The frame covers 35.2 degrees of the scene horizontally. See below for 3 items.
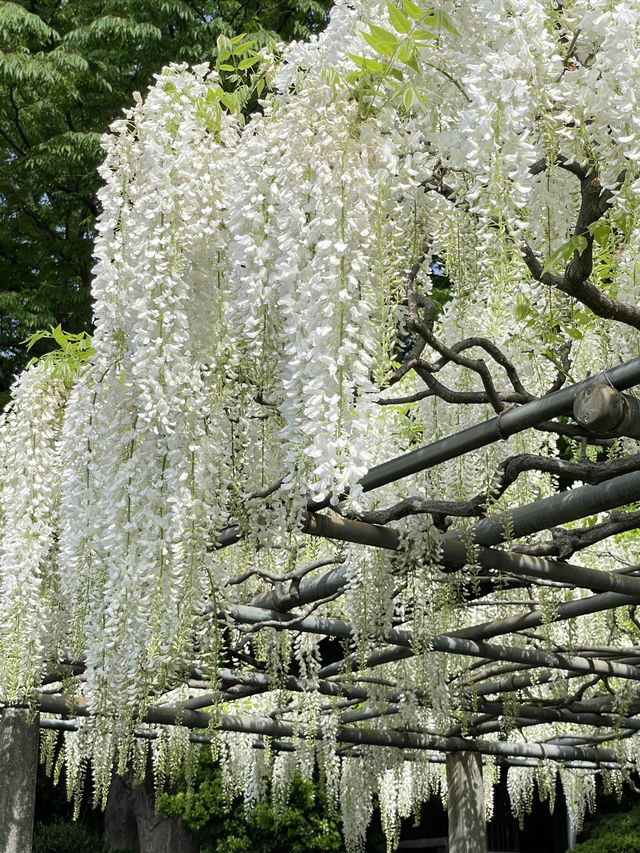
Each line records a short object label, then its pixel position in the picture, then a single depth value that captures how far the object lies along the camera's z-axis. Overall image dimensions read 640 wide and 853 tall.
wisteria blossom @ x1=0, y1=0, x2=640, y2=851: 2.23
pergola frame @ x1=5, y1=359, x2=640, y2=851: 3.30
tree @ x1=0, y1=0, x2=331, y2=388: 9.66
